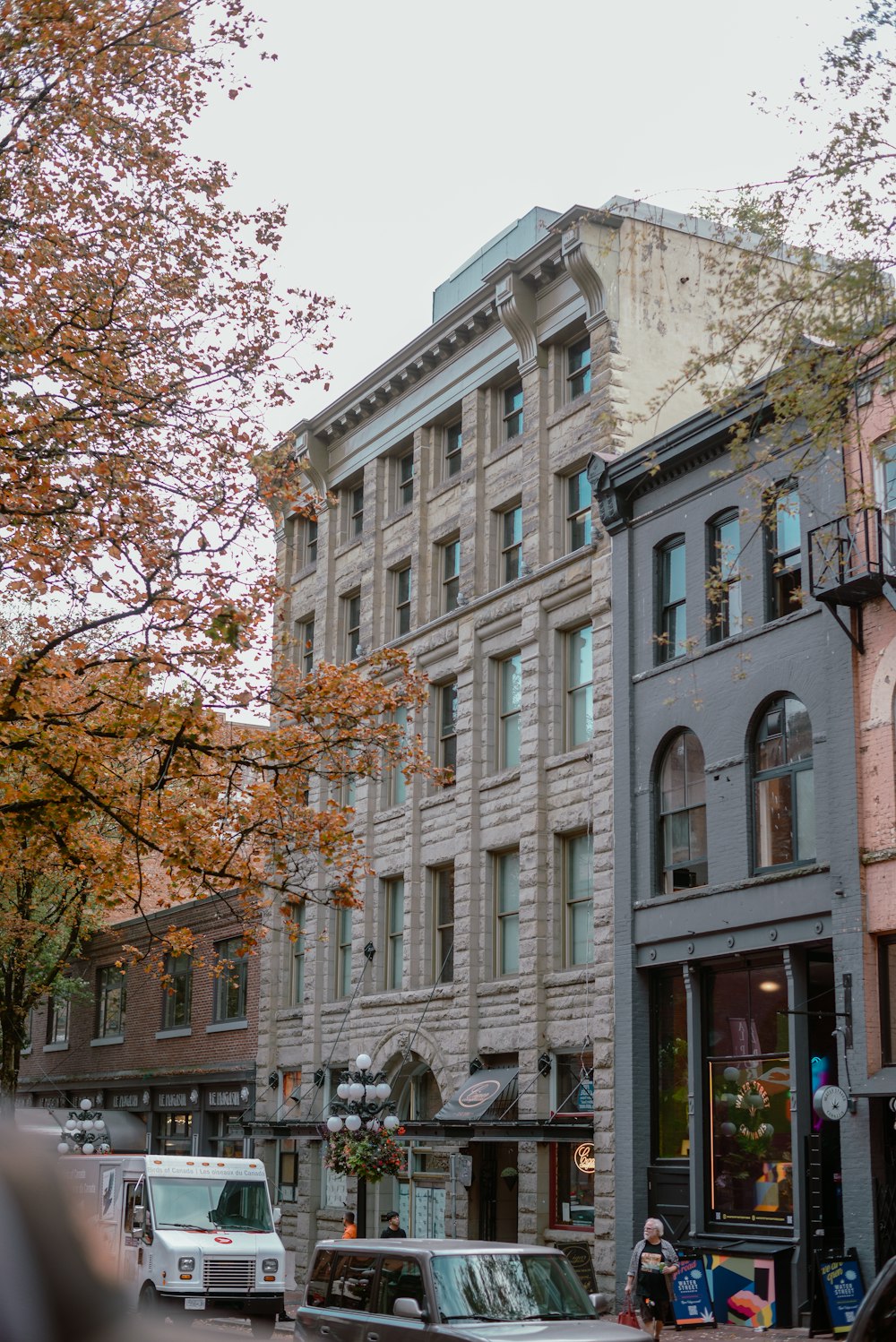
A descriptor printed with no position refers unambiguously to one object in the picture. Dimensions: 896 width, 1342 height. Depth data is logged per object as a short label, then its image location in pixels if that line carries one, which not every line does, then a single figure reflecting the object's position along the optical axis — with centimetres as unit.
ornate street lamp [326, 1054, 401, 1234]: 2728
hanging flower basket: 2719
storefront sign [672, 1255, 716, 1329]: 2256
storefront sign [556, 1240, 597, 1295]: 2692
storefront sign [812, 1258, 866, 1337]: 2067
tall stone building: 2947
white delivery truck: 2272
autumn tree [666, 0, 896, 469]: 1437
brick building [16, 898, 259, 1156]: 4281
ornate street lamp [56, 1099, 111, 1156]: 3288
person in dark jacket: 2528
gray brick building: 2258
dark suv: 1231
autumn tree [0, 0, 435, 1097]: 1714
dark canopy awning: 3019
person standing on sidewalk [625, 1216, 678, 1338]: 1795
